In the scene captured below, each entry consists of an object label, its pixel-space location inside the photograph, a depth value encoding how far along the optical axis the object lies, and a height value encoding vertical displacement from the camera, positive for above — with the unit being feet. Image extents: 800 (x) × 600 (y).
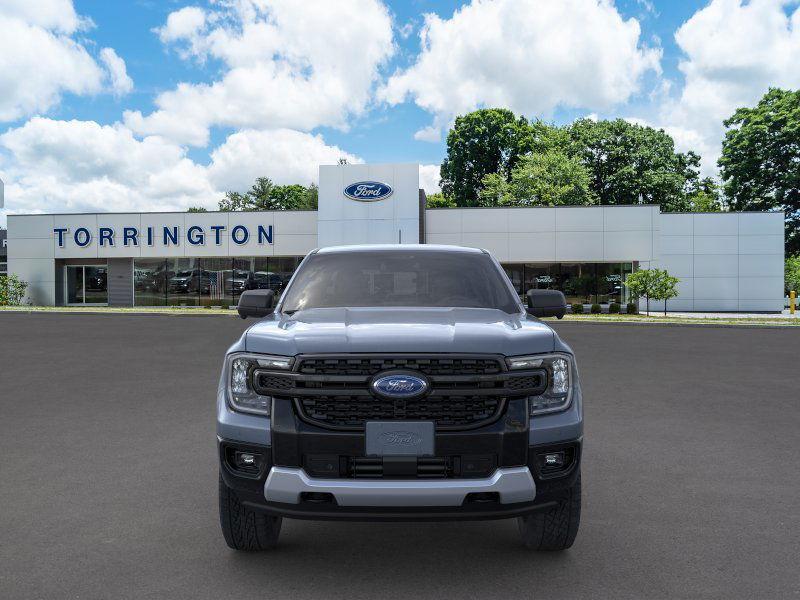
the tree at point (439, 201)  224.12 +26.00
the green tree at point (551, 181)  171.01 +24.30
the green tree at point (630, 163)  179.83 +30.30
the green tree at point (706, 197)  197.76 +24.09
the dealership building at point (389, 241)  115.96 +6.56
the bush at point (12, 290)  135.64 -1.61
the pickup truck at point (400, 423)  11.01 -2.29
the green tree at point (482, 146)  210.59 +40.28
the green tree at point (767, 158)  150.92 +26.59
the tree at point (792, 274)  244.46 +1.48
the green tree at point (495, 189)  182.39 +23.83
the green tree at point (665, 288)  100.12 -1.31
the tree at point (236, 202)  302.45 +33.93
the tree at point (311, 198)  287.28 +34.44
